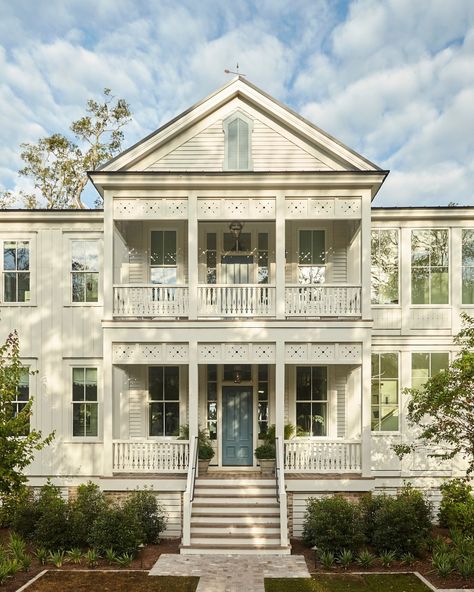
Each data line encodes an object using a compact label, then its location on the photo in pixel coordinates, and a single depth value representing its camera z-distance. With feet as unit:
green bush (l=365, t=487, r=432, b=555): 33.65
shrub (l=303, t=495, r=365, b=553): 33.50
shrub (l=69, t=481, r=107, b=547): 34.71
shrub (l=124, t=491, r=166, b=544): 36.24
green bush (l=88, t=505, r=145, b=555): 33.65
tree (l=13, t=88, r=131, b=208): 95.55
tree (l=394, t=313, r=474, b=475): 33.65
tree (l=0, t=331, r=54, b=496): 30.22
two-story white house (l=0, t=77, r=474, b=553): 40.19
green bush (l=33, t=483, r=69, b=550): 34.47
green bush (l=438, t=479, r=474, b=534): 37.25
